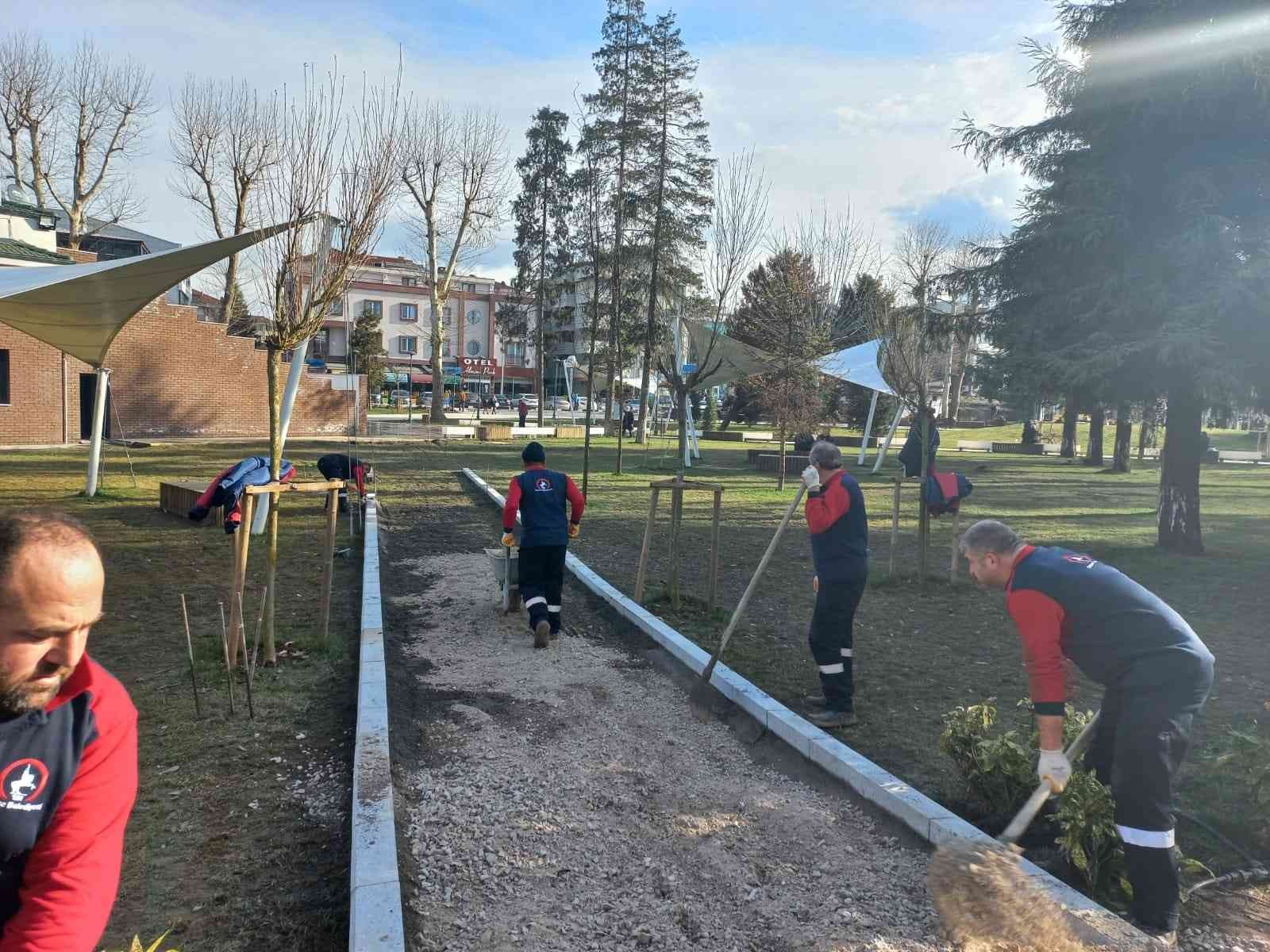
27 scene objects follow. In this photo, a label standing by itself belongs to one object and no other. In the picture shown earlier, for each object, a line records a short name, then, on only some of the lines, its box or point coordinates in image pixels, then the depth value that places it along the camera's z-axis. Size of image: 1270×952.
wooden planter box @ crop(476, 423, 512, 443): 32.56
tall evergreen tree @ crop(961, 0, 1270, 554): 10.04
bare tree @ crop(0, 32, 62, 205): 31.52
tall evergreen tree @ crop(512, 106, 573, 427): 40.41
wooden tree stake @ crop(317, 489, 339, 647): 5.84
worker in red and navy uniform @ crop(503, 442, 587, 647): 6.84
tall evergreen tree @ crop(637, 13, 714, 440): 30.30
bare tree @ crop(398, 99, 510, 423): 33.47
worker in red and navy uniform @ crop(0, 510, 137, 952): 1.49
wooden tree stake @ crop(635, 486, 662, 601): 8.01
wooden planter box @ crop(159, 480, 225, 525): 11.57
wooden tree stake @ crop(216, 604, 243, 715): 4.85
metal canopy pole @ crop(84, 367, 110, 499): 13.15
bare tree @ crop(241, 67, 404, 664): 7.77
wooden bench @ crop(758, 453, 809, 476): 22.36
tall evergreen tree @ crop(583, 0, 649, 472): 29.78
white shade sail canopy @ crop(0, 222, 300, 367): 9.22
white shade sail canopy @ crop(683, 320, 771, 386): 22.52
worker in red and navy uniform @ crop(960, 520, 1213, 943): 3.18
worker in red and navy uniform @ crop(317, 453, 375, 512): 10.93
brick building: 23.34
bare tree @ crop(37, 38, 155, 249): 33.31
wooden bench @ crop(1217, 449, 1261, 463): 35.38
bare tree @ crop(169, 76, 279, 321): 32.22
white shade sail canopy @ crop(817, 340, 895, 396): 23.45
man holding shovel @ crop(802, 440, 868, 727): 5.30
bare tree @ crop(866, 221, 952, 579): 10.07
